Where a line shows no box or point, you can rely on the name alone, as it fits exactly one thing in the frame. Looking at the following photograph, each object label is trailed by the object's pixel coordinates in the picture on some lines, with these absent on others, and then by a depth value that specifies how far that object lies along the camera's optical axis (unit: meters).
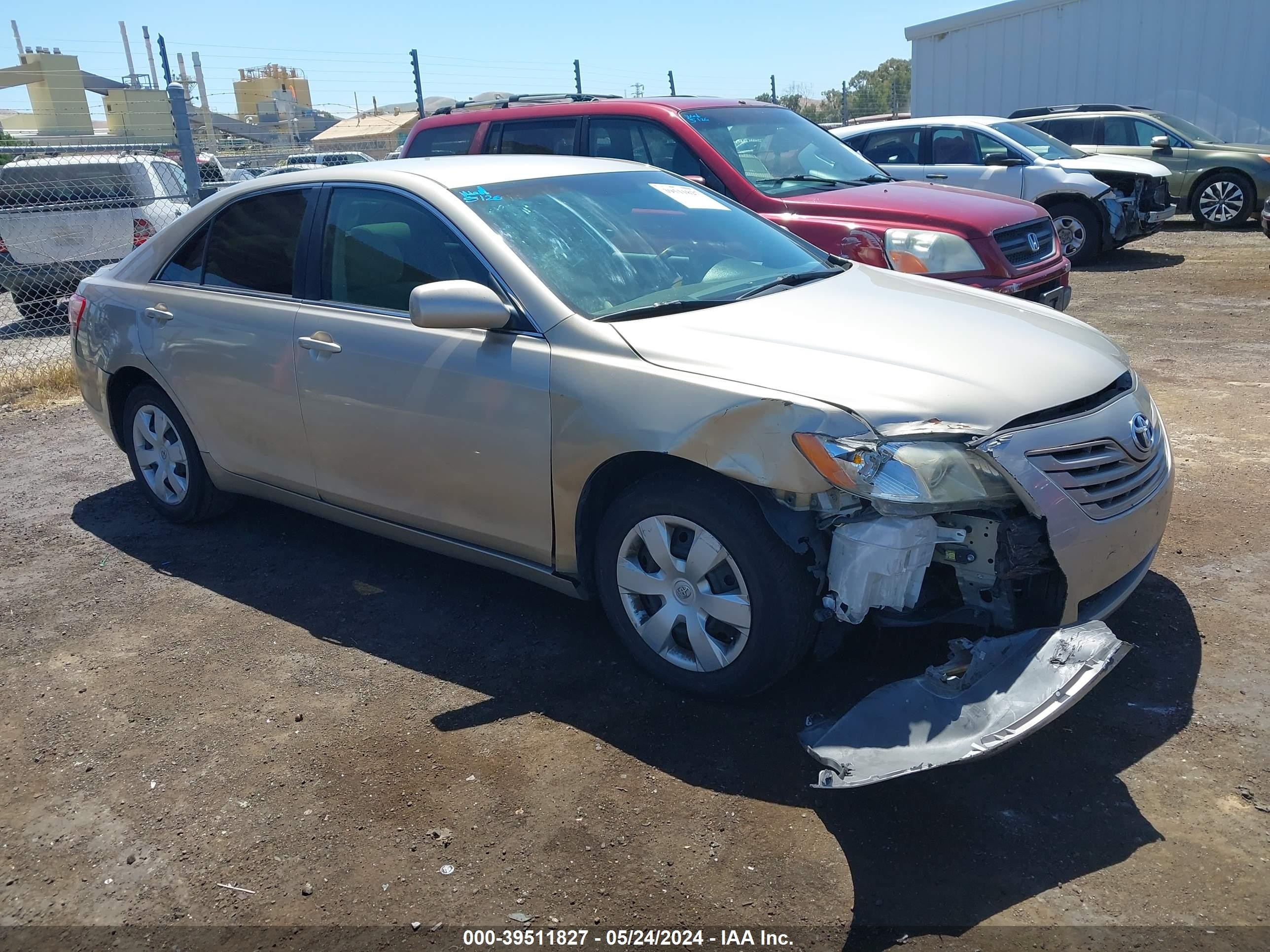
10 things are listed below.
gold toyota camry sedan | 3.01
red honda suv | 6.70
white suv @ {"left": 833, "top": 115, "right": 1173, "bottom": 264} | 11.96
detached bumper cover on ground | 2.74
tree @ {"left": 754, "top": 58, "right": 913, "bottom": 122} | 29.73
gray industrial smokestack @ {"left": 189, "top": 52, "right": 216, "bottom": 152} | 15.21
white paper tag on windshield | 4.65
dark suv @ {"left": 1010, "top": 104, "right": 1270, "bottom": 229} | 14.60
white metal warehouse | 18.30
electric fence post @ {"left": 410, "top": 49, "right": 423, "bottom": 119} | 15.41
